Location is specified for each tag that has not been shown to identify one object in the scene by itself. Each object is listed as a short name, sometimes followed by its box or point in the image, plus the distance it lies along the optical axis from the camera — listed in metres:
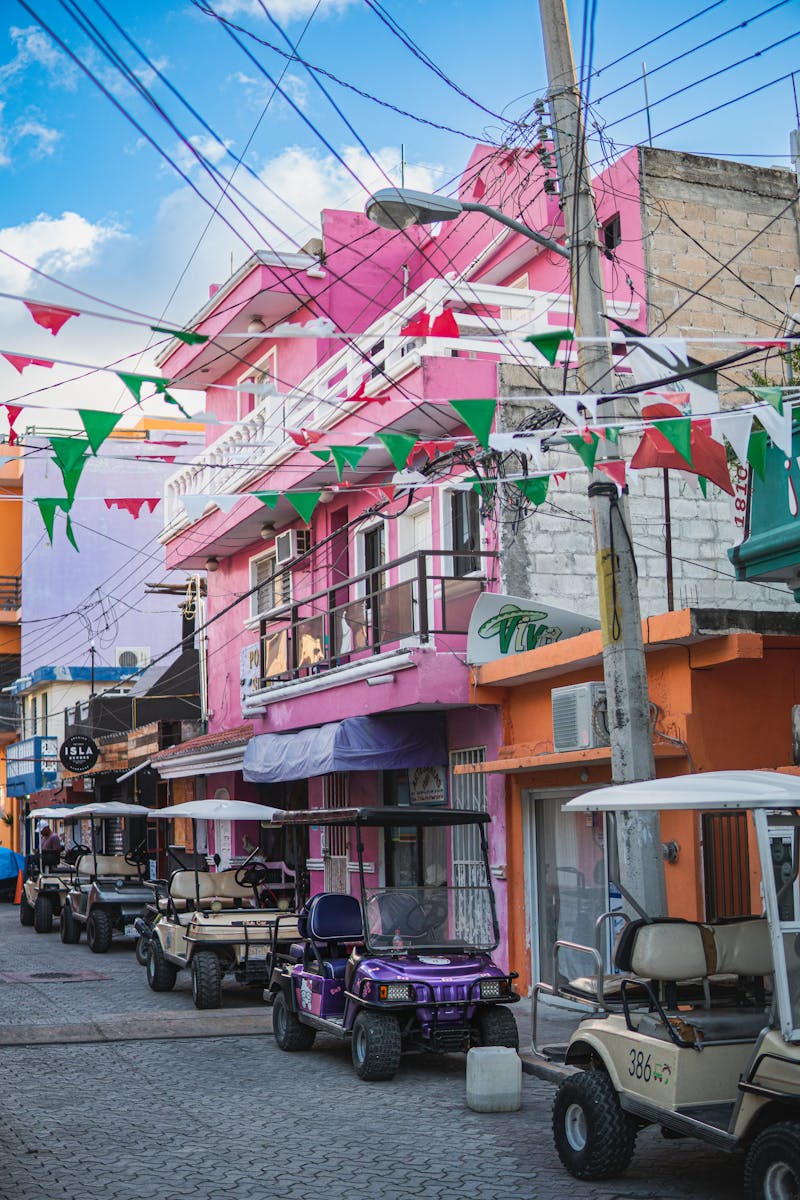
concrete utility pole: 9.76
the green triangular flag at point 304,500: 9.81
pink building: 16.08
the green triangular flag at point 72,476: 8.59
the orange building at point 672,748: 11.96
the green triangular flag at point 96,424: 8.11
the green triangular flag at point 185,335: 7.39
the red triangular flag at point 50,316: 7.70
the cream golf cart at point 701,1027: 6.57
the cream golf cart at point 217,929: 14.96
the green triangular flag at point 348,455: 9.49
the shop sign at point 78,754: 31.83
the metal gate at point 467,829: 15.90
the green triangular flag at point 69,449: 8.49
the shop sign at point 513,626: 15.12
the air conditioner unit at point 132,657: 41.44
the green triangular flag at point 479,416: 8.57
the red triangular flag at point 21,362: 8.06
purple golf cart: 10.67
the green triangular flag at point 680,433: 8.87
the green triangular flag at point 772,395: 8.41
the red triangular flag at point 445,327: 9.16
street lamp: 9.94
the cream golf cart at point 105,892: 22.80
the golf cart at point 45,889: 26.88
